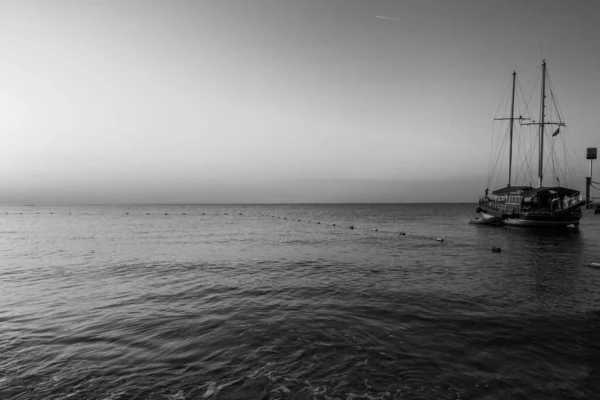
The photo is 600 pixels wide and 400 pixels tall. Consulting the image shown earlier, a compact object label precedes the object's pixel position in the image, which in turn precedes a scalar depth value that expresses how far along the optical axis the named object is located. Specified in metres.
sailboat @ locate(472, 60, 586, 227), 59.00
